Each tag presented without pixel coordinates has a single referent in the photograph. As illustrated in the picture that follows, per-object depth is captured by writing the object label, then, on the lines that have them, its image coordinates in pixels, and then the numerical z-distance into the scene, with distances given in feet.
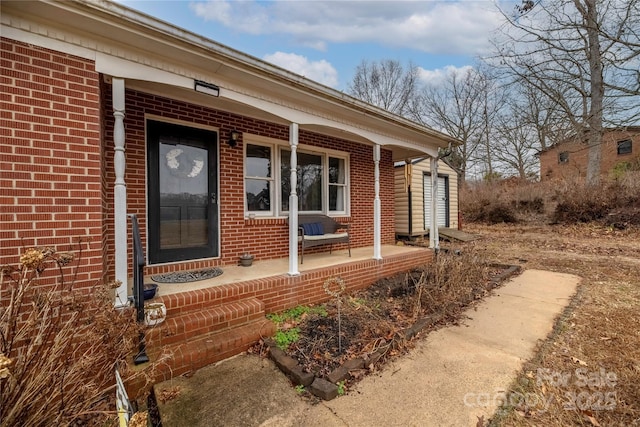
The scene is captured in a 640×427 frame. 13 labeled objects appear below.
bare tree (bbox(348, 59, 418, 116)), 74.43
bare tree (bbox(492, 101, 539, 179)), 65.77
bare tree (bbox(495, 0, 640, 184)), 27.96
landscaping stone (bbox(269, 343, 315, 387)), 7.91
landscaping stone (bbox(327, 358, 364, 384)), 7.93
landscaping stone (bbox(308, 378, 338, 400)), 7.43
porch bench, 16.24
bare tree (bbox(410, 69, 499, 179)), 69.97
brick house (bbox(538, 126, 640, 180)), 64.34
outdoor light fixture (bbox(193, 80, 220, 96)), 10.34
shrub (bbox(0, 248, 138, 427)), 4.88
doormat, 11.81
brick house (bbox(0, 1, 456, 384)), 7.57
